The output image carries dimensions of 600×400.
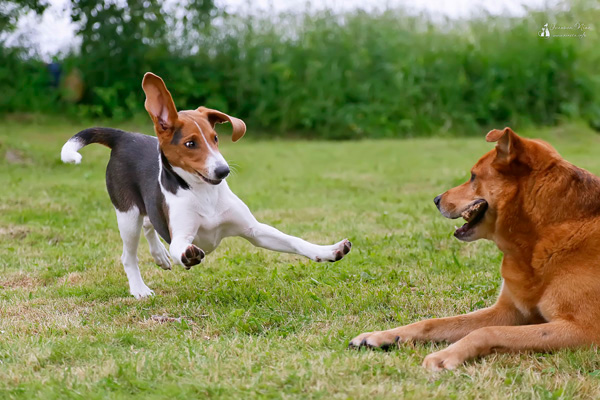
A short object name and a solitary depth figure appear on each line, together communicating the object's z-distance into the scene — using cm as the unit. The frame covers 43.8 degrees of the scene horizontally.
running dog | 476
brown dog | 379
